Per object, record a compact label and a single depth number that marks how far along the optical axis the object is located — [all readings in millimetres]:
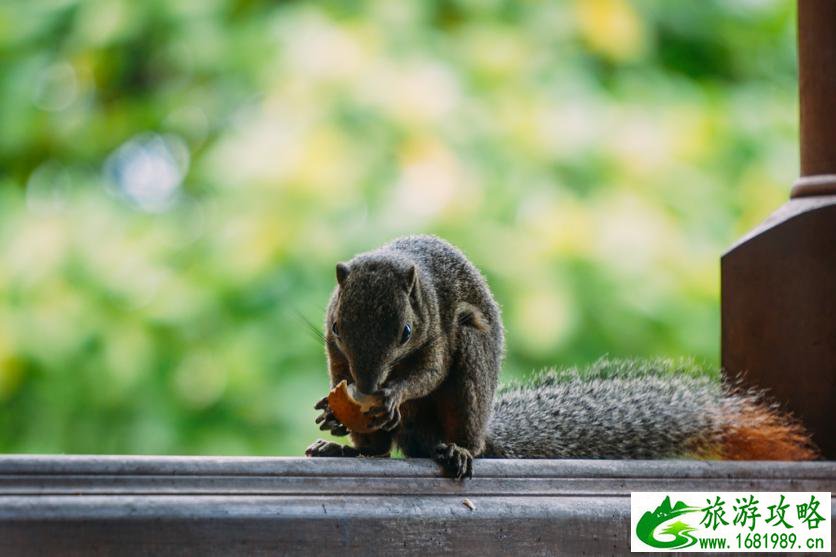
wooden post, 3528
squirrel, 3484
